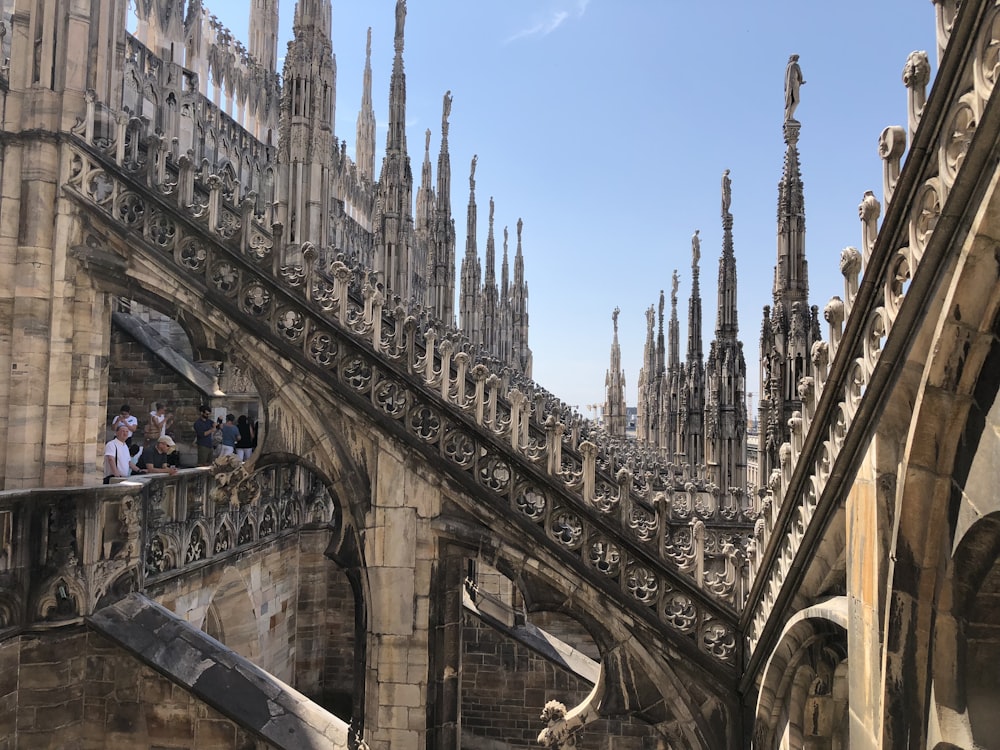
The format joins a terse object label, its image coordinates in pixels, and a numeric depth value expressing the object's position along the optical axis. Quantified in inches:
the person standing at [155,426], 392.8
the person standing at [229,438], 384.2
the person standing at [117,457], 335.3
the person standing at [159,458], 369.7
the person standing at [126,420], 357.4
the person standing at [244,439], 404.5
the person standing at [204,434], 415.2
